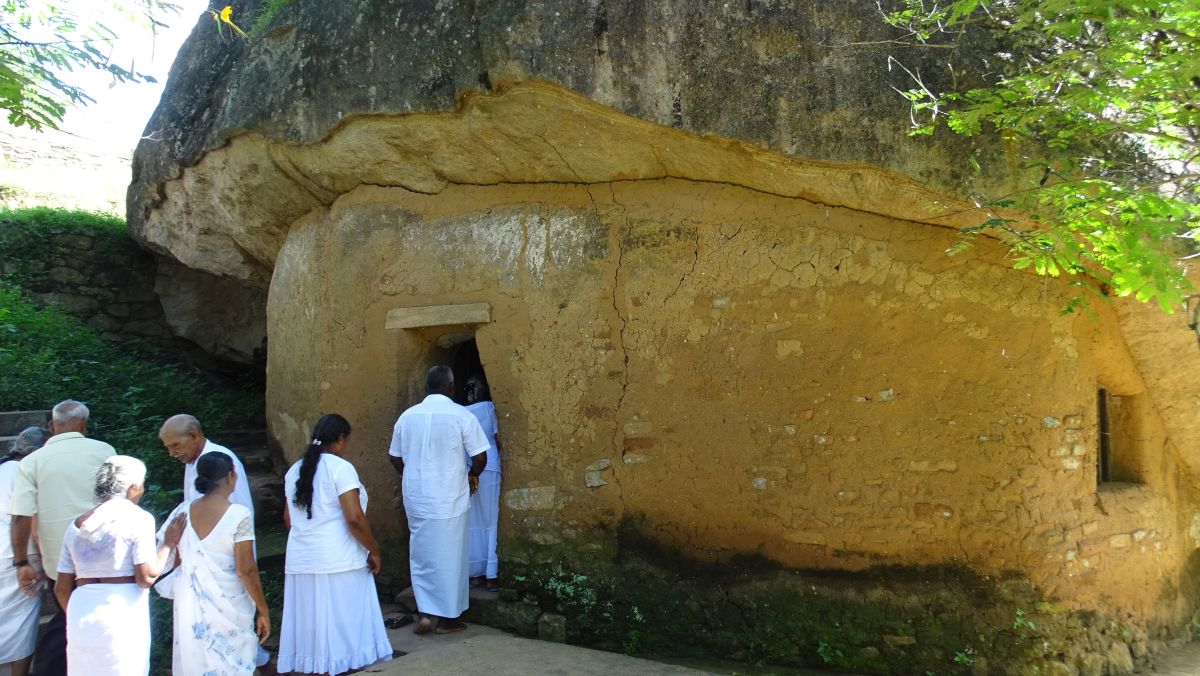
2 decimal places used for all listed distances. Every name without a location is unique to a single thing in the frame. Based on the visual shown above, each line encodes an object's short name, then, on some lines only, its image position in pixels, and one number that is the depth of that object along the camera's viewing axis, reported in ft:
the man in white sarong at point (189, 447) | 13.47
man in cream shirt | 13.85
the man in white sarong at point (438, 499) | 16.05
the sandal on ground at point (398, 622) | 16.56
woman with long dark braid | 13.70
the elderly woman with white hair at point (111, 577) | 11.26
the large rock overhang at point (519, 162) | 15.33
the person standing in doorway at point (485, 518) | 18.11
